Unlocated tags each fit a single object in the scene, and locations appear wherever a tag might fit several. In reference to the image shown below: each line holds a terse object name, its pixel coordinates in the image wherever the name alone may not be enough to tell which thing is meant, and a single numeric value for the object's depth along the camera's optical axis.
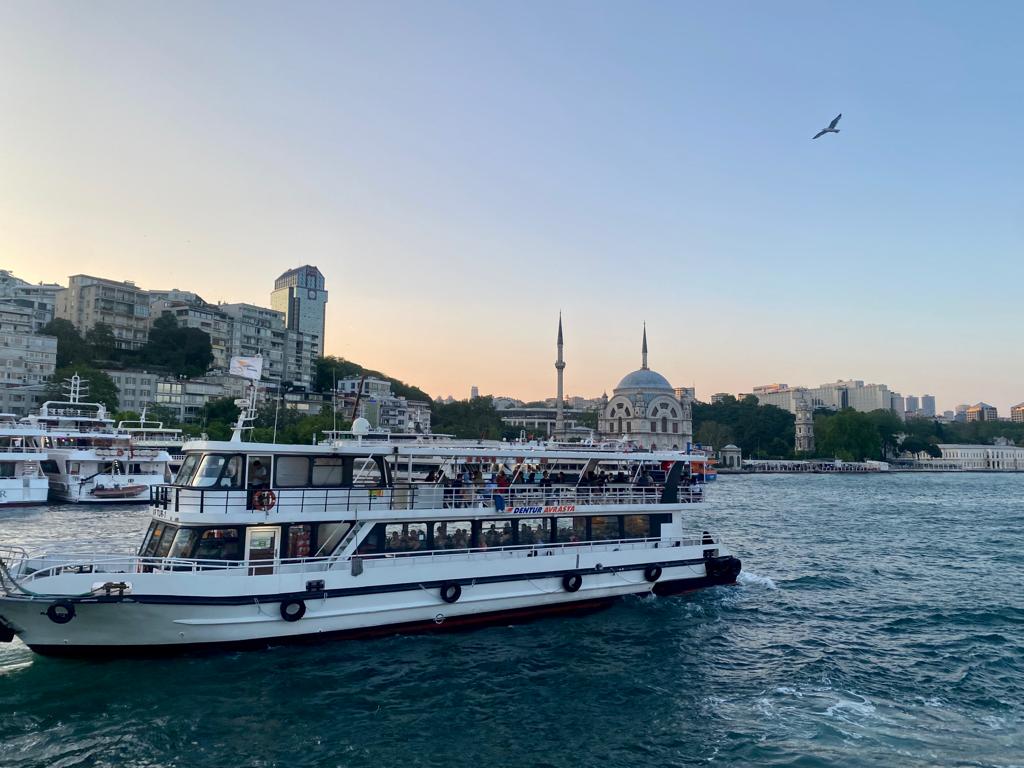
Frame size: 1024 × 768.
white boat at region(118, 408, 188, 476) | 50.84
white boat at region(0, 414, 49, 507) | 40.56
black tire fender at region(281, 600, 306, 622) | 13.96
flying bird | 24.94
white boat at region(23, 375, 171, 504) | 44.22
